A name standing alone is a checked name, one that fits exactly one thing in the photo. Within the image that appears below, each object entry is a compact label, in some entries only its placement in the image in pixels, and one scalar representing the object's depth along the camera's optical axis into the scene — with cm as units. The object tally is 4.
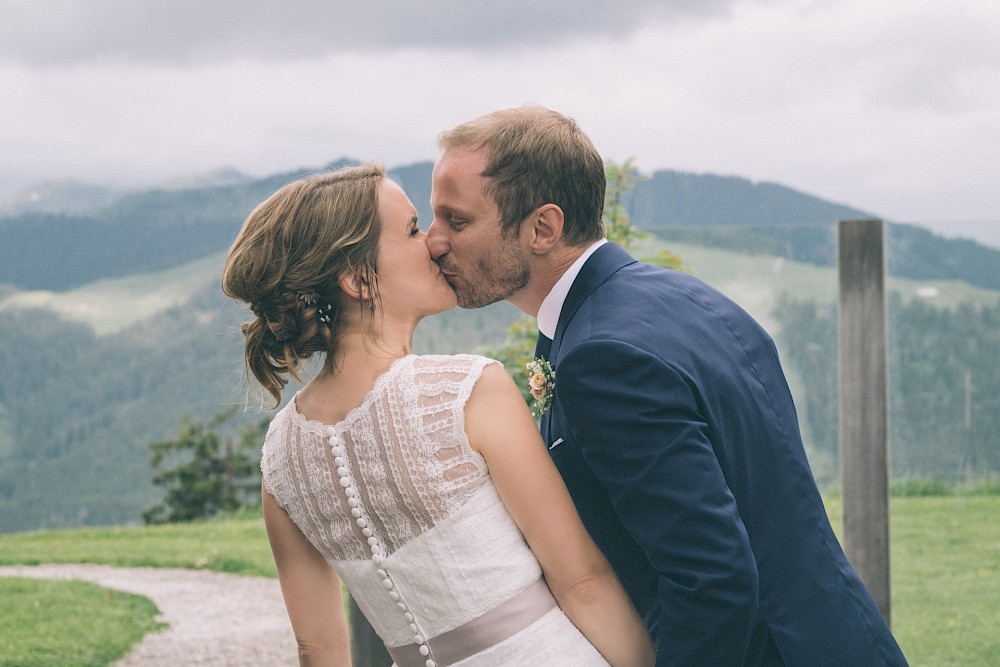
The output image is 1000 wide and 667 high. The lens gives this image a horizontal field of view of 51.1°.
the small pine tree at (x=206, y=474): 1375
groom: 183
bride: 206
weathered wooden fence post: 480
